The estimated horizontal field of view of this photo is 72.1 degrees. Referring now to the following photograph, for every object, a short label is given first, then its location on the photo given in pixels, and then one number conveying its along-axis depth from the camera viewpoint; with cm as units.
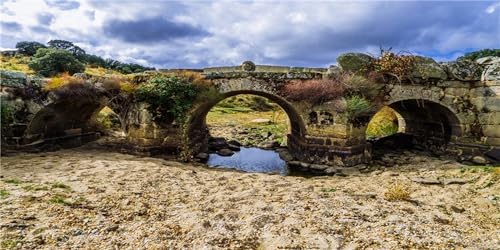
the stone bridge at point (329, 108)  1251
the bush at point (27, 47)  3964
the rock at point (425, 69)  1274
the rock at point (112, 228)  575
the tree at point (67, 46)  4509
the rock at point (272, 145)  1870
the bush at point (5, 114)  1212
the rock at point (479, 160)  1238
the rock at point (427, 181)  954
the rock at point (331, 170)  1193
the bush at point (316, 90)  1239
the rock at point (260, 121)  2808
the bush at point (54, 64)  2848
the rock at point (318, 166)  1238
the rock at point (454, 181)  926
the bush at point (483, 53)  3070
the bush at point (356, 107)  1201
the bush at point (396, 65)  1258
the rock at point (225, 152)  1669
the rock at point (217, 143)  1775
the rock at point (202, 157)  1467
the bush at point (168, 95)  1263
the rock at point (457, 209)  705
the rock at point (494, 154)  1232
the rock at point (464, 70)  1275
